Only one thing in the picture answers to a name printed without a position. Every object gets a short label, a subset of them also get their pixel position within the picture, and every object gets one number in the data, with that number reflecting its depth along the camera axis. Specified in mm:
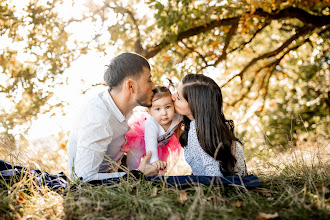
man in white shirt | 2979
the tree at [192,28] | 5418
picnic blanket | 2711
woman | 3326
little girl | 3680
